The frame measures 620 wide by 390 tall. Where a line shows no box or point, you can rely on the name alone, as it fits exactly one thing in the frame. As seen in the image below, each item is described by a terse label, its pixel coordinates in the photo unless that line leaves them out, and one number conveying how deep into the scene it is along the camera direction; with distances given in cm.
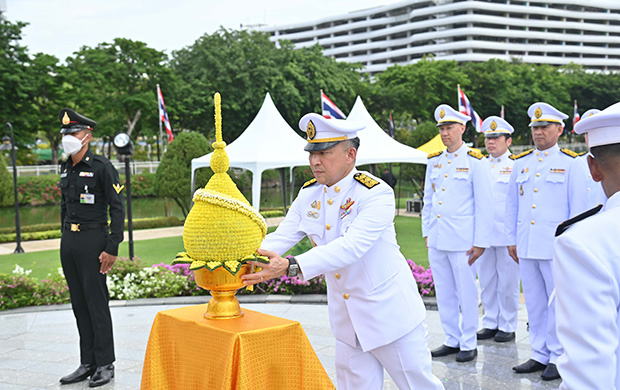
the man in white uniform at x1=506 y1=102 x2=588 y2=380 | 505
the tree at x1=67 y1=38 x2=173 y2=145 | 3453
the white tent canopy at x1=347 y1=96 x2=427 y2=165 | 1515
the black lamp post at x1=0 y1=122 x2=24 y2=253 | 1441
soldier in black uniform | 489
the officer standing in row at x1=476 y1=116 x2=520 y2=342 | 622
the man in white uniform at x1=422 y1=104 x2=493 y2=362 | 545
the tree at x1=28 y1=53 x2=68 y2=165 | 3300
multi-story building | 8912
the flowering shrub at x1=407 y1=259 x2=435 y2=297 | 778
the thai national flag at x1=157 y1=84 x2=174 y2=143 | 2158
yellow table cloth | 285
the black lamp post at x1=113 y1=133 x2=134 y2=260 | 944
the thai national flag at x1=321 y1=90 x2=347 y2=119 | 1437
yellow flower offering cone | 291
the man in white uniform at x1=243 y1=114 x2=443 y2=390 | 310
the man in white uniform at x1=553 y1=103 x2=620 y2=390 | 154
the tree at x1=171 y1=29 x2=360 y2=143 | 3534
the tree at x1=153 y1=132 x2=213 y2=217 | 1888
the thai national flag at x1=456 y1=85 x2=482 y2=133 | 1598
